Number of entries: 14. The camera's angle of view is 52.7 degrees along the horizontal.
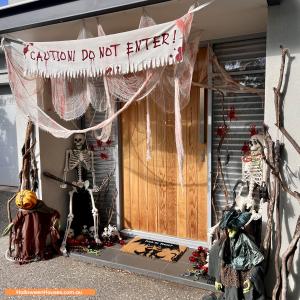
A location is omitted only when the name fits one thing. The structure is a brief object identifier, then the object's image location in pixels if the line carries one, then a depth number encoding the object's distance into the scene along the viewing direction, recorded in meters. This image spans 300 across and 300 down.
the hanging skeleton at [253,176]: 2.91
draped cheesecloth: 2.46
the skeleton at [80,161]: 4.08
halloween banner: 2.38
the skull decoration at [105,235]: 4.02
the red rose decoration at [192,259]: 3.43
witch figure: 2.47
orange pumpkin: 3.50
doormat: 3.60
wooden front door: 3.73
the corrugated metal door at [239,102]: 3.32
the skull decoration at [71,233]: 3.96
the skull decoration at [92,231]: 4.08
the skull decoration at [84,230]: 4.10
